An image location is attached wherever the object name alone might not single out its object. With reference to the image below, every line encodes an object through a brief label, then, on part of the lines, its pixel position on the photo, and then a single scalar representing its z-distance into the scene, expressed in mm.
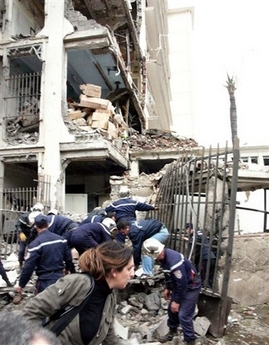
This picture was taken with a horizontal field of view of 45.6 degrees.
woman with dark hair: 1722
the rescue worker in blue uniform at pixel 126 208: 6176
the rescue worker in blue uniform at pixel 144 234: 5465
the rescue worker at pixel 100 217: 5870
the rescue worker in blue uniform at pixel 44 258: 3705
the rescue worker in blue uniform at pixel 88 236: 4723
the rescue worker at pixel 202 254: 4737
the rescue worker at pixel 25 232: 5583
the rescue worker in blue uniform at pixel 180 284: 3844
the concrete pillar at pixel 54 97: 10797
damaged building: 10891
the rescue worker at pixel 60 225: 5293
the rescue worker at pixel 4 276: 5102
